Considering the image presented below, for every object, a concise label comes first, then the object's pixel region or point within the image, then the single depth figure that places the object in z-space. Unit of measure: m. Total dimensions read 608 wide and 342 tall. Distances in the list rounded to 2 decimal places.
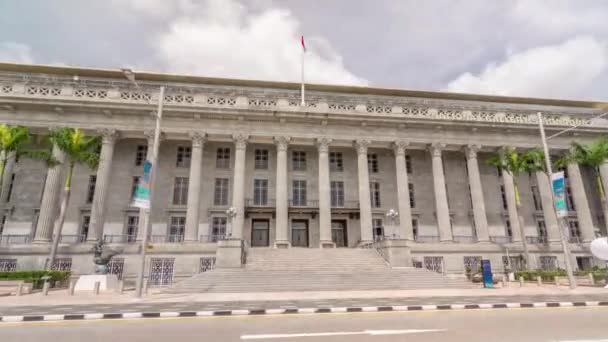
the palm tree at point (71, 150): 21.06
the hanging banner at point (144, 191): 14.48
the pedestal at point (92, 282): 17.42
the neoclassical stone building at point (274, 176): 24.70
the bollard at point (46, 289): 15.64
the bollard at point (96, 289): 16.41
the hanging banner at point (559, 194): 17.41
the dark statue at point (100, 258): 18.44
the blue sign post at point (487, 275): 18.55
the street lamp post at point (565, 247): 17.30
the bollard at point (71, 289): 16.03
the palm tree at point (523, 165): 25.44
